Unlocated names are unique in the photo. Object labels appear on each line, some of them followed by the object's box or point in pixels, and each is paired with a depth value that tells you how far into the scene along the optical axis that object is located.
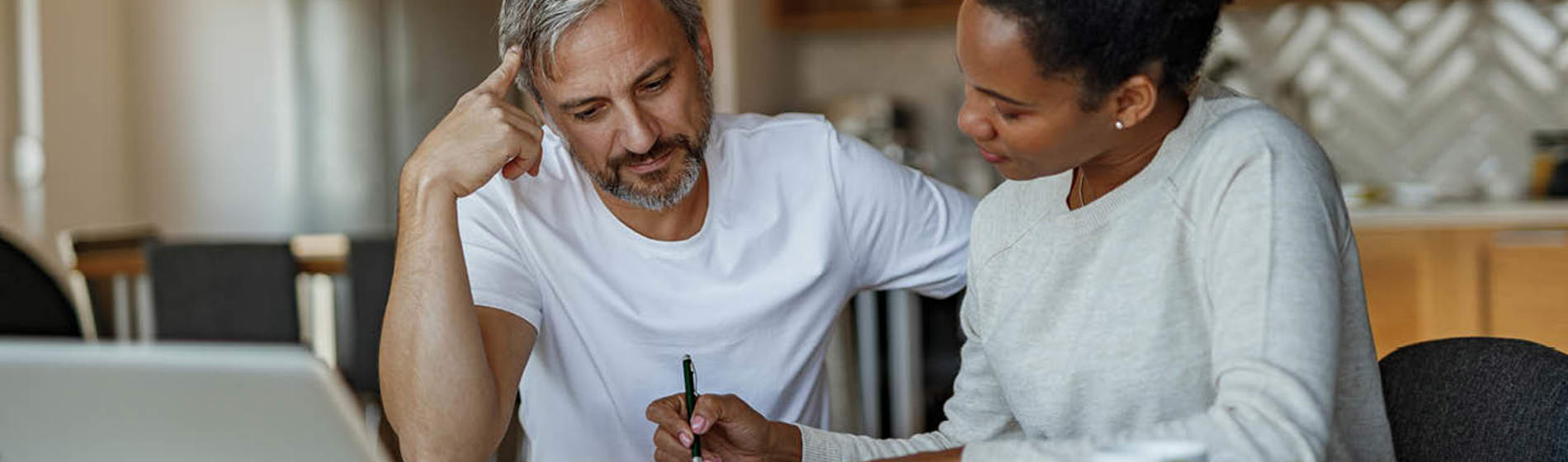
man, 1.56
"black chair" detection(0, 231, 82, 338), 3.03
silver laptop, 0.87
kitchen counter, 4.06
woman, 1.09
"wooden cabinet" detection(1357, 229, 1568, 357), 4.05
